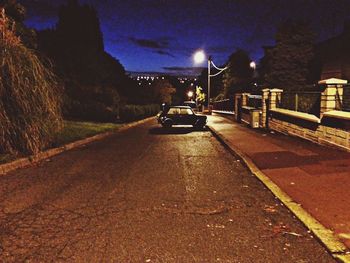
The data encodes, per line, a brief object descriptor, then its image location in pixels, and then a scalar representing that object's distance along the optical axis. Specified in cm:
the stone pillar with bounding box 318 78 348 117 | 1186
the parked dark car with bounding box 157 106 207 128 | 2006
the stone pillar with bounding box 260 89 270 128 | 2000
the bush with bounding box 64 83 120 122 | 2705
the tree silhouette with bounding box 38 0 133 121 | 2720
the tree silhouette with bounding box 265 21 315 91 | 2917
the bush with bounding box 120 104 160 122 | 3117
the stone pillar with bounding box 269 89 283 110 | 1852
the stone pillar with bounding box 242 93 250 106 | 2695
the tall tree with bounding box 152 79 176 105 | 6290
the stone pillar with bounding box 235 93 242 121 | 2836
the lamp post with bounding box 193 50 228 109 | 3741
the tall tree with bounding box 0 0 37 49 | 1714
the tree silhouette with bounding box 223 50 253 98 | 4945
